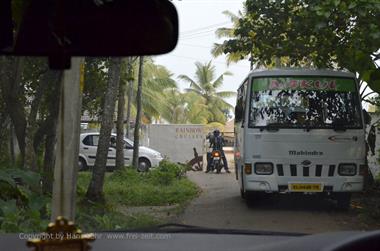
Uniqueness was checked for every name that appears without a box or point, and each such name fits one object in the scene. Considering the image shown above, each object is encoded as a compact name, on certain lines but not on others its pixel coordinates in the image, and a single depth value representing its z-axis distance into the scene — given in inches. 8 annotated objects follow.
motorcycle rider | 873.3
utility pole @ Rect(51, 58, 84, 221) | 215.4
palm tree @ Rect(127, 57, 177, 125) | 1314.0
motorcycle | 890.7
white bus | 423.5
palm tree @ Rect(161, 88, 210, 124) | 1610.5
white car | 925.2
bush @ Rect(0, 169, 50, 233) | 241.9
